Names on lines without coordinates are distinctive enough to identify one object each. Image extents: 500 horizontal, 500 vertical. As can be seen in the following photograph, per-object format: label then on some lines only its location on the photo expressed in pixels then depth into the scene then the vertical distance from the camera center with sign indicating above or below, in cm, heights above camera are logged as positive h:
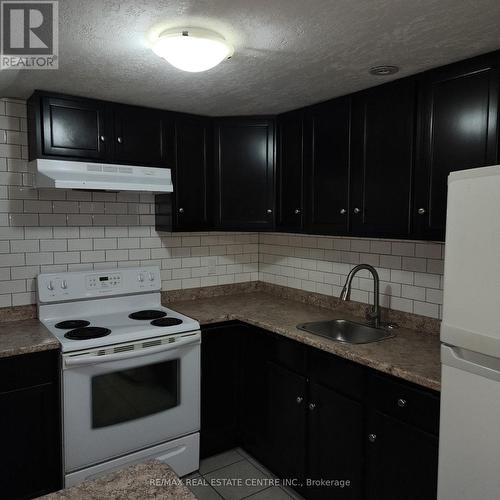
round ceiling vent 206 +73
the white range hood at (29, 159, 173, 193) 243 +27
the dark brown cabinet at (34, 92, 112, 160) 248 +55
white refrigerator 128 -36
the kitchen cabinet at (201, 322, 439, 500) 183 -101
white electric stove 228 -85
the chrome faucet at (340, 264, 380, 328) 254 -37
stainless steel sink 256 -65
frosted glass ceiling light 162 +66
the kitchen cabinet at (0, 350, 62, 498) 217 -104
